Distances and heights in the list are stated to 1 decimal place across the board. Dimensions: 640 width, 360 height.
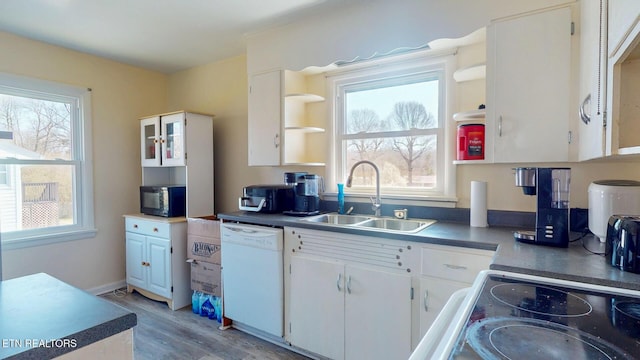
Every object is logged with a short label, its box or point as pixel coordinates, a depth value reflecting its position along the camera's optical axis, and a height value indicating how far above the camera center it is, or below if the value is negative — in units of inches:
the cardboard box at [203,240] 110.1 -23.1
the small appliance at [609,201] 54.7 -5.1
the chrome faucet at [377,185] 95.5 -3.9
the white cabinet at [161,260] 117.5 -32.1
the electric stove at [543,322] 26.3 -14.6
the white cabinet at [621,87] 38.8 +11.0
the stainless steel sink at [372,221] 88.3 -13.9
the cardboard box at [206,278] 108.9 -35.7
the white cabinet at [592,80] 45.9 +14.4
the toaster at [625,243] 44.4 -10.0
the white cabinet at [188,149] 121.2 +9.4
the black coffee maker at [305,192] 99.2 -6.0
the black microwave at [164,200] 123.9 -10.6
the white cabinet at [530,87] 66.4 +17.7
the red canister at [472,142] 78.6 +7.3
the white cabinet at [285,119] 104.0 +17.5
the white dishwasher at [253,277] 89.7 -30.0
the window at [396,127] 92.5 +14.0
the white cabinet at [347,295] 71.5 -29.1
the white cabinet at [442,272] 63.5 -20.1
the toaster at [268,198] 102.7 -8.2
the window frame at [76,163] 114.1 +4.0
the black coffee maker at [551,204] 60.0 -6.1
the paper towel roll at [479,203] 79.1 -7.6
